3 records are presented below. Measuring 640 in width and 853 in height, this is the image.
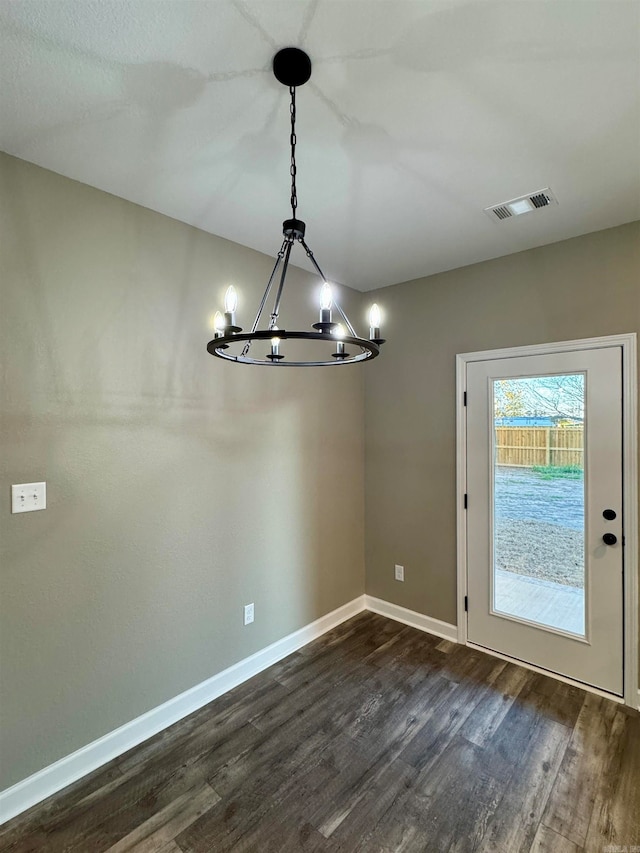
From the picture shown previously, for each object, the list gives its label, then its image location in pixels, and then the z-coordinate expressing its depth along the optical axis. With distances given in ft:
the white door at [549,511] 7.89
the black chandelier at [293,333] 3.76
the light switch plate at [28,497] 5.70
